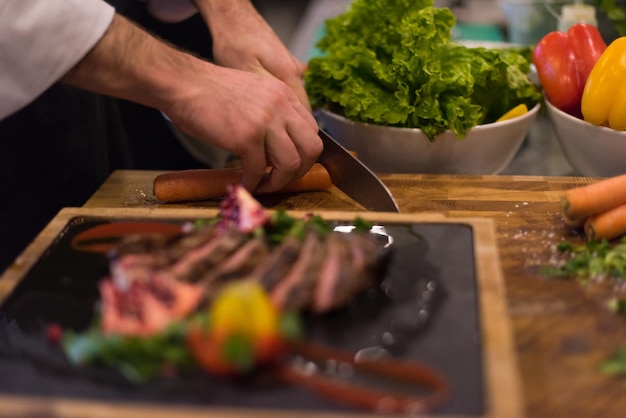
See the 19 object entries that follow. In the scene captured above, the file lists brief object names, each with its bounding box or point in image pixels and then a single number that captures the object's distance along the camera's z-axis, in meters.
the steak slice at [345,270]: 0.87
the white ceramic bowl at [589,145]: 1.14
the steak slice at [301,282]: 0.86
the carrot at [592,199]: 1.02
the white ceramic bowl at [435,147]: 1.18
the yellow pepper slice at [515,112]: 1.20
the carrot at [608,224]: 1.02
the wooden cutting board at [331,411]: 0.78
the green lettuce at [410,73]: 1.16
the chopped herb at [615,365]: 0.86
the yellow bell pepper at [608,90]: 1.13
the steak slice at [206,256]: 0.88
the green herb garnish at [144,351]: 0.81
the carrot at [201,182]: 1.12
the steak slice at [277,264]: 0.87
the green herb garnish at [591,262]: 0.97
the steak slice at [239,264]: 0.87
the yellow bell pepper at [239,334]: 0.79
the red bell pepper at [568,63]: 1.20
